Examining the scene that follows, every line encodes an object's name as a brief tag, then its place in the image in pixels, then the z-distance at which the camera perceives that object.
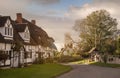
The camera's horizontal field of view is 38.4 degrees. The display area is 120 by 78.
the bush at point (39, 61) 32.23
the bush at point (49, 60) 34.53
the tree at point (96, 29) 53.82
